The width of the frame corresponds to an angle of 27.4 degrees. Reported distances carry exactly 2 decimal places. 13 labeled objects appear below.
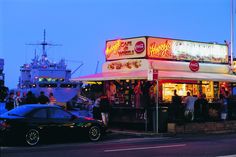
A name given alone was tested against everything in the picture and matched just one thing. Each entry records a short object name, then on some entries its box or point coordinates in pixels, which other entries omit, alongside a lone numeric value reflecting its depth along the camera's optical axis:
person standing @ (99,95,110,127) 23.06
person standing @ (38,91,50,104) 22.03
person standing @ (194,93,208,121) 24.20
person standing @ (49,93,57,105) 24.44
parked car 15.98
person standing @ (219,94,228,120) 25.17
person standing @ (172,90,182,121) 23.38
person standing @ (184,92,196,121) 23.38
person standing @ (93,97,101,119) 23.91
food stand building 24.70
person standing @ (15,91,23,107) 26.19
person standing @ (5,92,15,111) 21.48
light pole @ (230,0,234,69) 30.69
